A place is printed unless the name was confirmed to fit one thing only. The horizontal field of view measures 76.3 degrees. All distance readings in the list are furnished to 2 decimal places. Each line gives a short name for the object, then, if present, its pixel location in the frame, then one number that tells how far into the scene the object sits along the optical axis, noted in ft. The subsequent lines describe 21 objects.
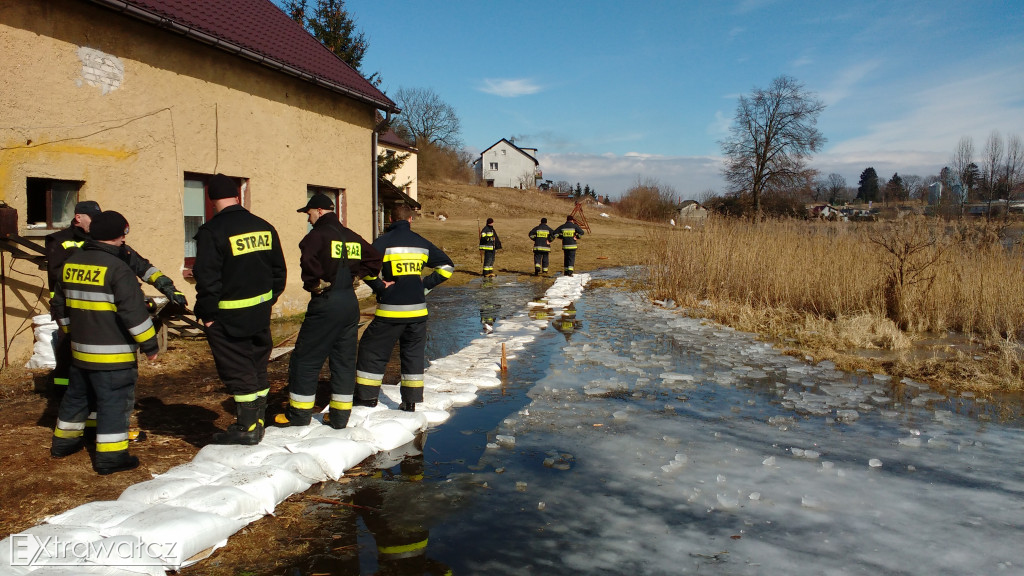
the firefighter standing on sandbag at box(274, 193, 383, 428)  16.76
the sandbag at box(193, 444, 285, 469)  14.46
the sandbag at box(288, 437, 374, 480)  14.96
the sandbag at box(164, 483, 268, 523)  12.14
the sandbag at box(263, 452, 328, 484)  14.46
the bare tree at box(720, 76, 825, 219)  145.07
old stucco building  22.80
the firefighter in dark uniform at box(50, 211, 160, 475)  14.16
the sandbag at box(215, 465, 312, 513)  13.01
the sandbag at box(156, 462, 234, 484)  13.53
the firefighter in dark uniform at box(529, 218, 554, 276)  61.75
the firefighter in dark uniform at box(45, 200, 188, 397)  17.84
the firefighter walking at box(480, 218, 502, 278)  60.13
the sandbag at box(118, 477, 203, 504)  12.26
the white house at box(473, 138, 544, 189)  257.75
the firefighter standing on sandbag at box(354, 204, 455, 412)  18.88
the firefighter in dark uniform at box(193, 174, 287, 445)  14.96
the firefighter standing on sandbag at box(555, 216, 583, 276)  60.95
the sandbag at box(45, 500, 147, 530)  11.09
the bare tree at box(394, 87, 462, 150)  206.90
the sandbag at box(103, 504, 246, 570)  10.73
